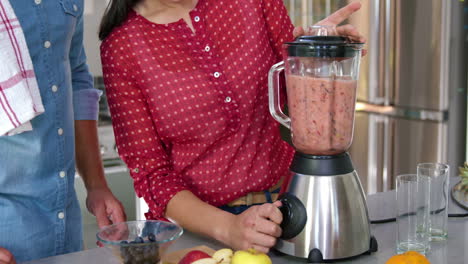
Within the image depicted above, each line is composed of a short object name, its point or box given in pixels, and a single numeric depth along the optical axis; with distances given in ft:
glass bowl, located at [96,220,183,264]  3.09
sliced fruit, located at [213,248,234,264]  3.22
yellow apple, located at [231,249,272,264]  3.09
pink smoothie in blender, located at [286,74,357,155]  3.54
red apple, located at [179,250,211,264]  3.22
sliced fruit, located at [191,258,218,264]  3.09
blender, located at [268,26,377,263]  3.48
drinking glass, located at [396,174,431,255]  3.61
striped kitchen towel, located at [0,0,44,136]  3.65
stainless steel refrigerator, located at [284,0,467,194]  9.21
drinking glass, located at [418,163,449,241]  3.83
